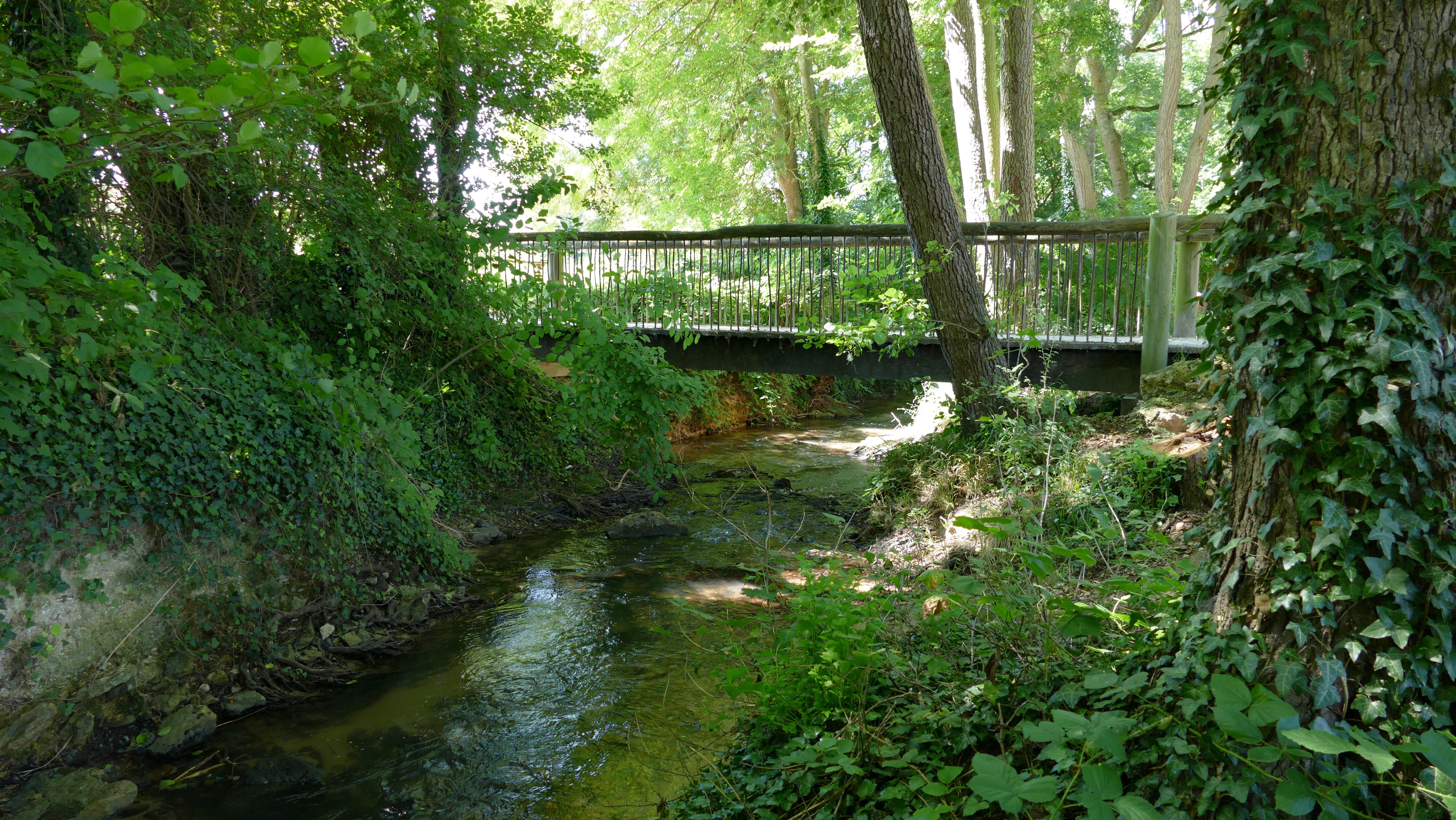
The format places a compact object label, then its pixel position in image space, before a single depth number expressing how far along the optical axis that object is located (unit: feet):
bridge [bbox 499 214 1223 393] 25.18
